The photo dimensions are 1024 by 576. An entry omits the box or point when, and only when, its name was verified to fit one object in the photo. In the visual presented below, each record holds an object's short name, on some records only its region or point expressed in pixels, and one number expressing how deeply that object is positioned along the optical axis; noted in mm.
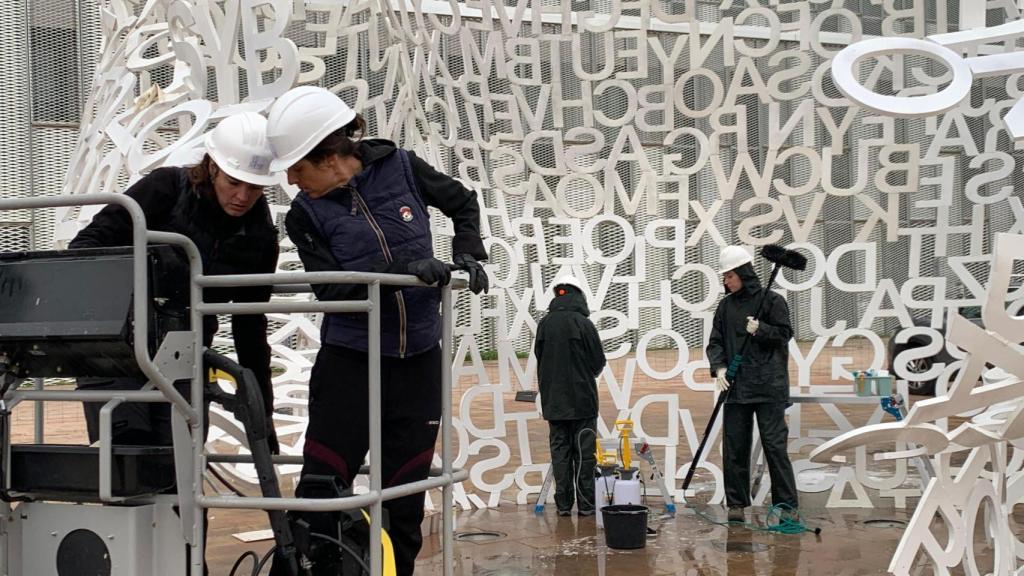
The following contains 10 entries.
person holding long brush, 8188
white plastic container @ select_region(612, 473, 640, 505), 7582
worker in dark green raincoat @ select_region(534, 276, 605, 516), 8414
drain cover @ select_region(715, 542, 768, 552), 7359
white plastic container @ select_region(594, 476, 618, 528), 7777
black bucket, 7309
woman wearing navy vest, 3801
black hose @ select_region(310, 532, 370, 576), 3519
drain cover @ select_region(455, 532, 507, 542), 7781
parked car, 9234
